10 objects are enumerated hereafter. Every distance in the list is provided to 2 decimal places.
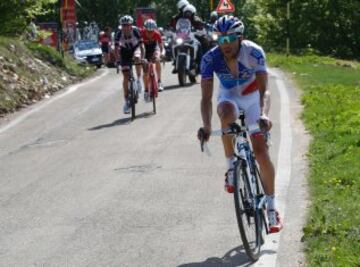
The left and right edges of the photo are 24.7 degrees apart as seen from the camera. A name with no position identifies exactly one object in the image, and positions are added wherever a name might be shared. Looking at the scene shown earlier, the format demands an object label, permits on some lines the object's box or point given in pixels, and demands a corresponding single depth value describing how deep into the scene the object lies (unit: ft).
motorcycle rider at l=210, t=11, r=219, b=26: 89.77
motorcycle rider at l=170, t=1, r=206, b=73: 69.00
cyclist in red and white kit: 55.67
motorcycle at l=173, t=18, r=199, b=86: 67.05
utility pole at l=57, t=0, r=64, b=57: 86.28
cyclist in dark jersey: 51.19
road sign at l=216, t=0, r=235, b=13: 95.54
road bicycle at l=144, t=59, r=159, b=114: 52.80
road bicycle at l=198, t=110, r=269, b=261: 20.56
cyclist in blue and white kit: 21.85
